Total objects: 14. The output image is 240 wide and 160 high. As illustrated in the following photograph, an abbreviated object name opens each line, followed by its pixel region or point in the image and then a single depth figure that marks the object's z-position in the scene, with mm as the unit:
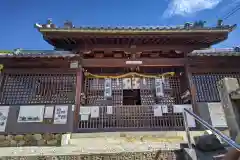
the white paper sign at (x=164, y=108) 7646
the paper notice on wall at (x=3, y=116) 6800
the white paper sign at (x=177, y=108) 7555
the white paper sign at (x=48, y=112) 6988
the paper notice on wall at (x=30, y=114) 6905
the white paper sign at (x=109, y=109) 7482
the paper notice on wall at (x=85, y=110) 7365
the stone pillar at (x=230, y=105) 3894
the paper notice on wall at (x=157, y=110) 7612
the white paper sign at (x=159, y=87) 8203
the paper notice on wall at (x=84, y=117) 7259
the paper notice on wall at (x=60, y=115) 6938
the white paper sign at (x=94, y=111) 7398
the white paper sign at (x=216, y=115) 7109
